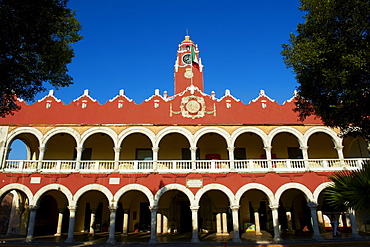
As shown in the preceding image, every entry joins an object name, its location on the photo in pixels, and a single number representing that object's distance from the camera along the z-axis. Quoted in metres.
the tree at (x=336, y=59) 9.79
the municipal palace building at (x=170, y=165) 17.02
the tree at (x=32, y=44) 9.00
